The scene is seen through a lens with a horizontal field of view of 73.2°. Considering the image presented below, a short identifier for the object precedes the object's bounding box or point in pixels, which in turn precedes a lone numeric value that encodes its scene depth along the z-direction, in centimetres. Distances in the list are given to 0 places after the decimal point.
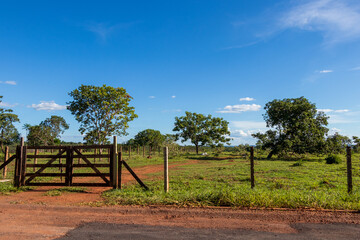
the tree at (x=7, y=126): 3819
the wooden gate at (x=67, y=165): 991
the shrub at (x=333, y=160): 2314
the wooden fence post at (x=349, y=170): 777
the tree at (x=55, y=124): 4910
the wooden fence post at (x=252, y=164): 909
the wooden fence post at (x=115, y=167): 987
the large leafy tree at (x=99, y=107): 2772
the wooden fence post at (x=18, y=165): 1034
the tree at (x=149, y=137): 6241
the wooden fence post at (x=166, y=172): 891
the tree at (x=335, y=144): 2979
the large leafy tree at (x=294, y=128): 3025
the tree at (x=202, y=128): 4503
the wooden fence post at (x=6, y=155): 1245
